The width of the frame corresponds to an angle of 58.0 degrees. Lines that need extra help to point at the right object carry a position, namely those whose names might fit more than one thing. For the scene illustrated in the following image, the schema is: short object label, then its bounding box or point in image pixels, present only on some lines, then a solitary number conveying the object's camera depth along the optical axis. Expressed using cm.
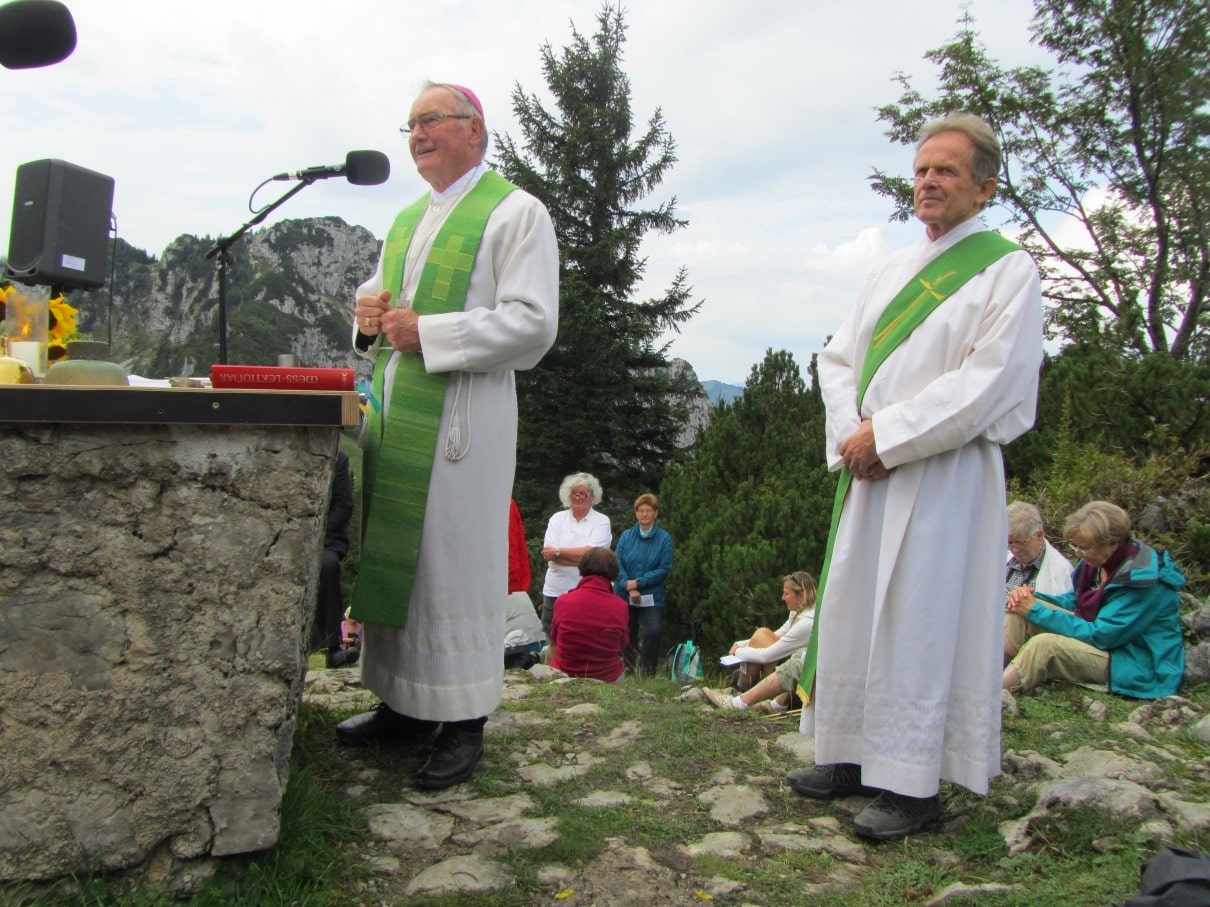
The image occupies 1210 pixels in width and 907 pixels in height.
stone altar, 244
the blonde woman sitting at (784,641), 632
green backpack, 797
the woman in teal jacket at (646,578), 902
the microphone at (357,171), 401
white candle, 304
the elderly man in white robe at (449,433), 340
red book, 268
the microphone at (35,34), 219
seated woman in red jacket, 636
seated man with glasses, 582
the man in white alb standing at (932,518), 327
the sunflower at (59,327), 366
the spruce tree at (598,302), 1948
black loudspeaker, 328
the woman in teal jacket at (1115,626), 516
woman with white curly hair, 860
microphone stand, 378
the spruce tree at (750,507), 935
